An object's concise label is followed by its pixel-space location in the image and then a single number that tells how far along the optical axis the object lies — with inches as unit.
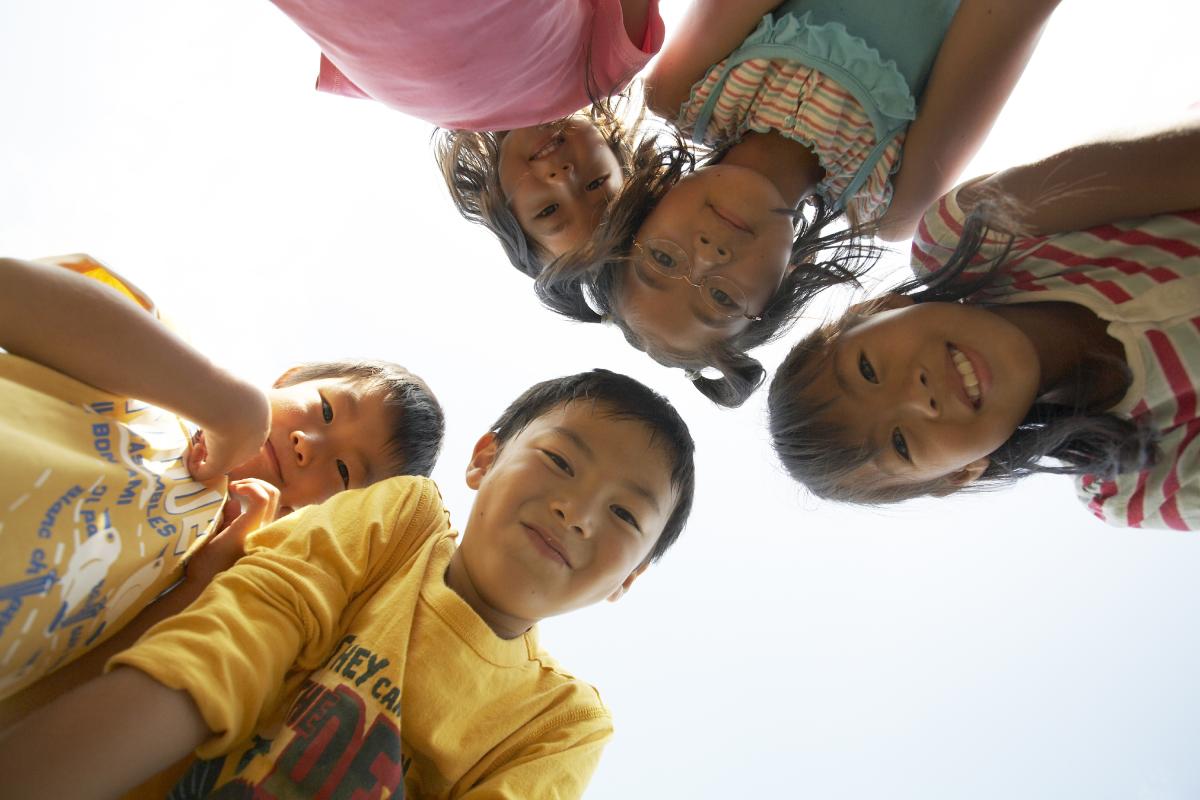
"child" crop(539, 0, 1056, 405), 36.4
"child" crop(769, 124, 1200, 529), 30.0
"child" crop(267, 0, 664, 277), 30.2
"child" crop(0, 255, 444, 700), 21.9
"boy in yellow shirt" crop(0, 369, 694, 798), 21.3
